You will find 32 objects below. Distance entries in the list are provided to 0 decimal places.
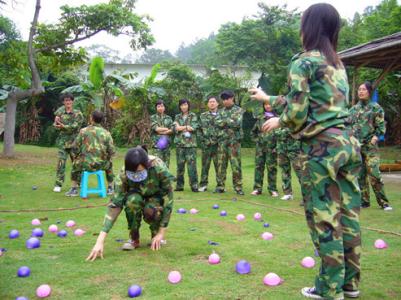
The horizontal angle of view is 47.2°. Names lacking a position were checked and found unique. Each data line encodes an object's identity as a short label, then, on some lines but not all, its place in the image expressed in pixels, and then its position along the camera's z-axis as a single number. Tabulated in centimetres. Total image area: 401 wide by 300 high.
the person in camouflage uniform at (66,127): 948
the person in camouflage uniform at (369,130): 733
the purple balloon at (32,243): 508
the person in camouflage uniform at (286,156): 851
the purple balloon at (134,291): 363
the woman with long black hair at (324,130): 324
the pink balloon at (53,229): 593
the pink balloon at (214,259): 452
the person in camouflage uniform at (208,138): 967
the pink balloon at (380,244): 508
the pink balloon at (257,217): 684
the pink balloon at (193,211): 736
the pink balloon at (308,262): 438
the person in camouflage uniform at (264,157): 918
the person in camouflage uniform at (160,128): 1004
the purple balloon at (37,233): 559
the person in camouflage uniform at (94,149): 864
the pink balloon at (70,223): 631
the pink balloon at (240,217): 676
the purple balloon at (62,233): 563
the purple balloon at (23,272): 412
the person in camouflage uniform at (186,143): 988
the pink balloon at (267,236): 557
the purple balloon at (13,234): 555
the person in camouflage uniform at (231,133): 938
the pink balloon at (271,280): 388
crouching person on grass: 441
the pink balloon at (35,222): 638
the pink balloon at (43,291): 364
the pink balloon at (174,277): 395
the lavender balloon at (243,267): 419
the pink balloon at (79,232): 576
